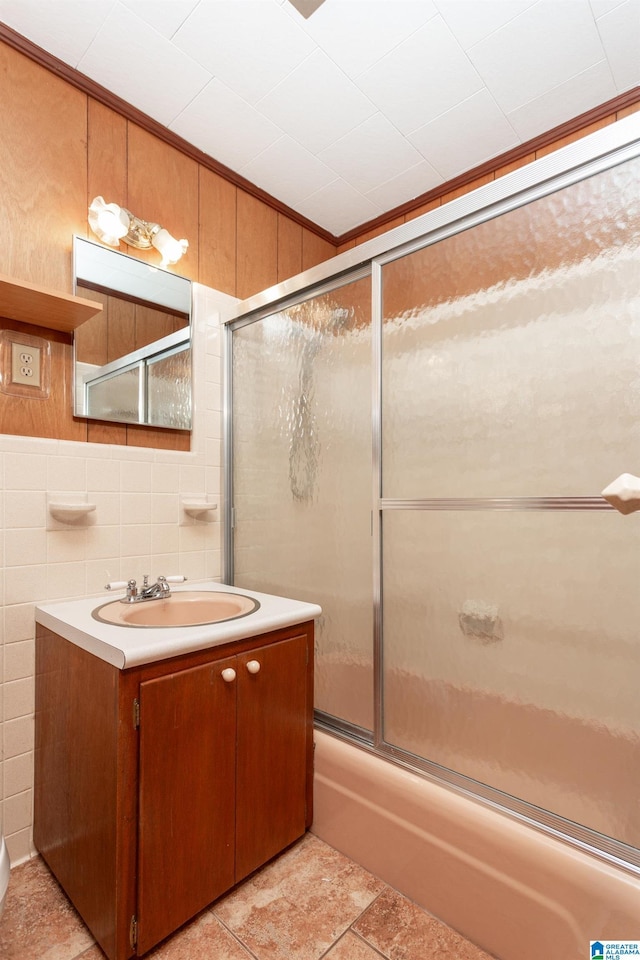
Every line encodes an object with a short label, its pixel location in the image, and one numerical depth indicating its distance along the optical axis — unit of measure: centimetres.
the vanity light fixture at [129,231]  163
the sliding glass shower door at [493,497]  109
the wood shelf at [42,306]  134
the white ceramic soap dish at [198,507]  188
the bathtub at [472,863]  103
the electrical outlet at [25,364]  149
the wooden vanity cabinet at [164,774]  108
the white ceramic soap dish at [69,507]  151
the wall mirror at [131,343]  163
